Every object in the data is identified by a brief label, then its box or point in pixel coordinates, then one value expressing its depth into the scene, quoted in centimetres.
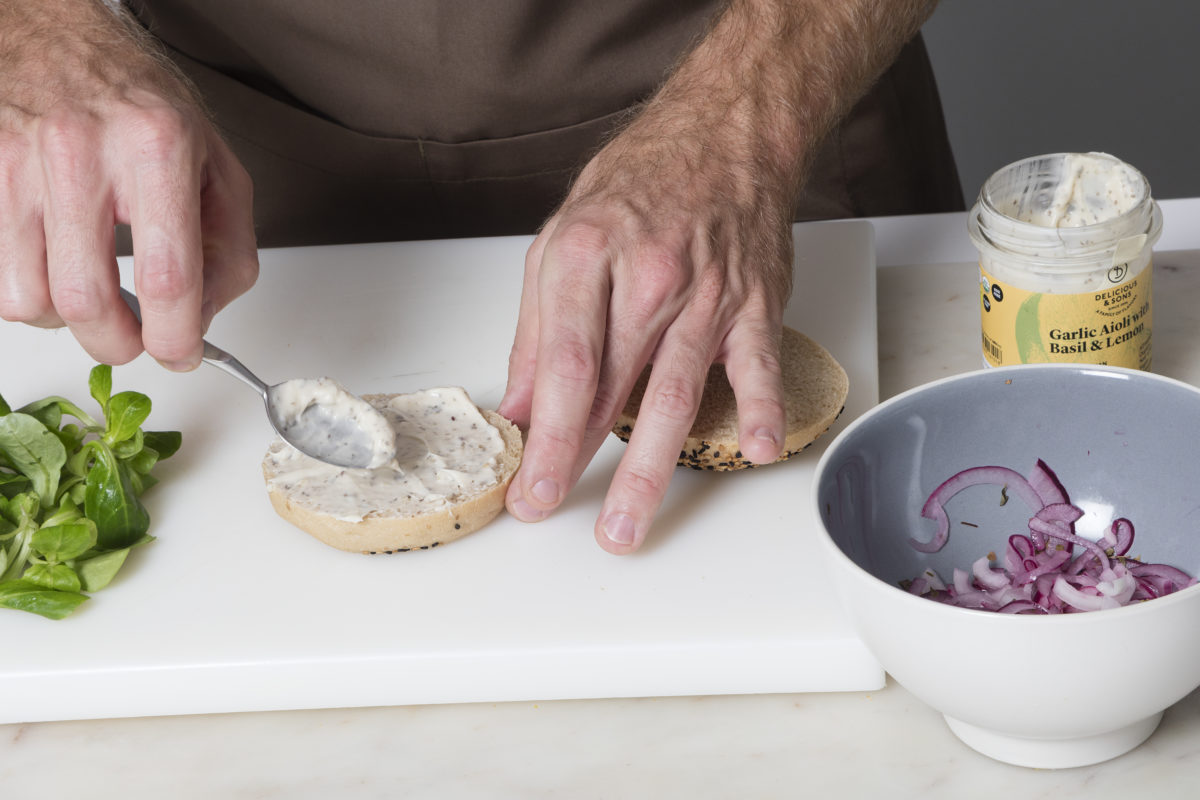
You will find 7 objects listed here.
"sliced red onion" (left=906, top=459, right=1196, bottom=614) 96
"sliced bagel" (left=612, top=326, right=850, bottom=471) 108
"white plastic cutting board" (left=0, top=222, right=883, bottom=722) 101
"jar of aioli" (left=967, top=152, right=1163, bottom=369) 103
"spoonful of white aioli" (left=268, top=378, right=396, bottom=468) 108
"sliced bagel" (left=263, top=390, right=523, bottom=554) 105
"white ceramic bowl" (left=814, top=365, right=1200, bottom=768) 92
